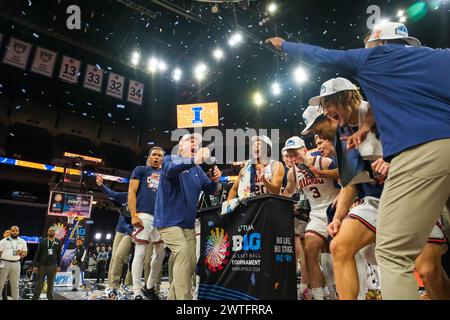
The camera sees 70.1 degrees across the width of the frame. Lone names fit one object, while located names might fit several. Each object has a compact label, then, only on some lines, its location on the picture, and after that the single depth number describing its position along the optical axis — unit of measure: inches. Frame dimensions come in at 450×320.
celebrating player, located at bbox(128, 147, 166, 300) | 170.9
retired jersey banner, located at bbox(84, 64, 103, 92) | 767.1
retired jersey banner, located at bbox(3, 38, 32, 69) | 697.6
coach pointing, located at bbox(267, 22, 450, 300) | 57.6
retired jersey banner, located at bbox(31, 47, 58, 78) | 716.7
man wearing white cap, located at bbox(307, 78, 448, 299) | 86.4
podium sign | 115.1
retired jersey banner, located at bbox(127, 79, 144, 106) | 842.8
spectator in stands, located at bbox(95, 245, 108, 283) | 573.2
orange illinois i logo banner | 536.1
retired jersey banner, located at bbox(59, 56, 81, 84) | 742.5
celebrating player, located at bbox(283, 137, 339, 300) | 135.1
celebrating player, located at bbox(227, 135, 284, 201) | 175.2
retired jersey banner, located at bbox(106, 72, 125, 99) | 803.4
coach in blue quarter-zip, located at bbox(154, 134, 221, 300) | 130.9
